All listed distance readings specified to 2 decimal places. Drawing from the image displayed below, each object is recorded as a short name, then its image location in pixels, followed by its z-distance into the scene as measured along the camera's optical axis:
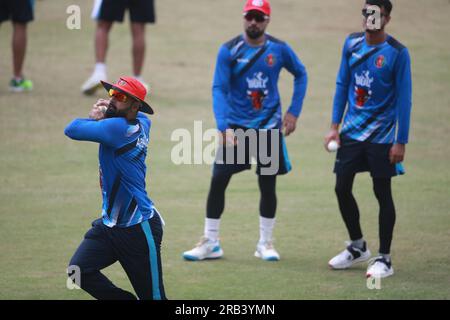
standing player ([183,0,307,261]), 18.48
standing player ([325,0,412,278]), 17.11
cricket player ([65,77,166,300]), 13.84
